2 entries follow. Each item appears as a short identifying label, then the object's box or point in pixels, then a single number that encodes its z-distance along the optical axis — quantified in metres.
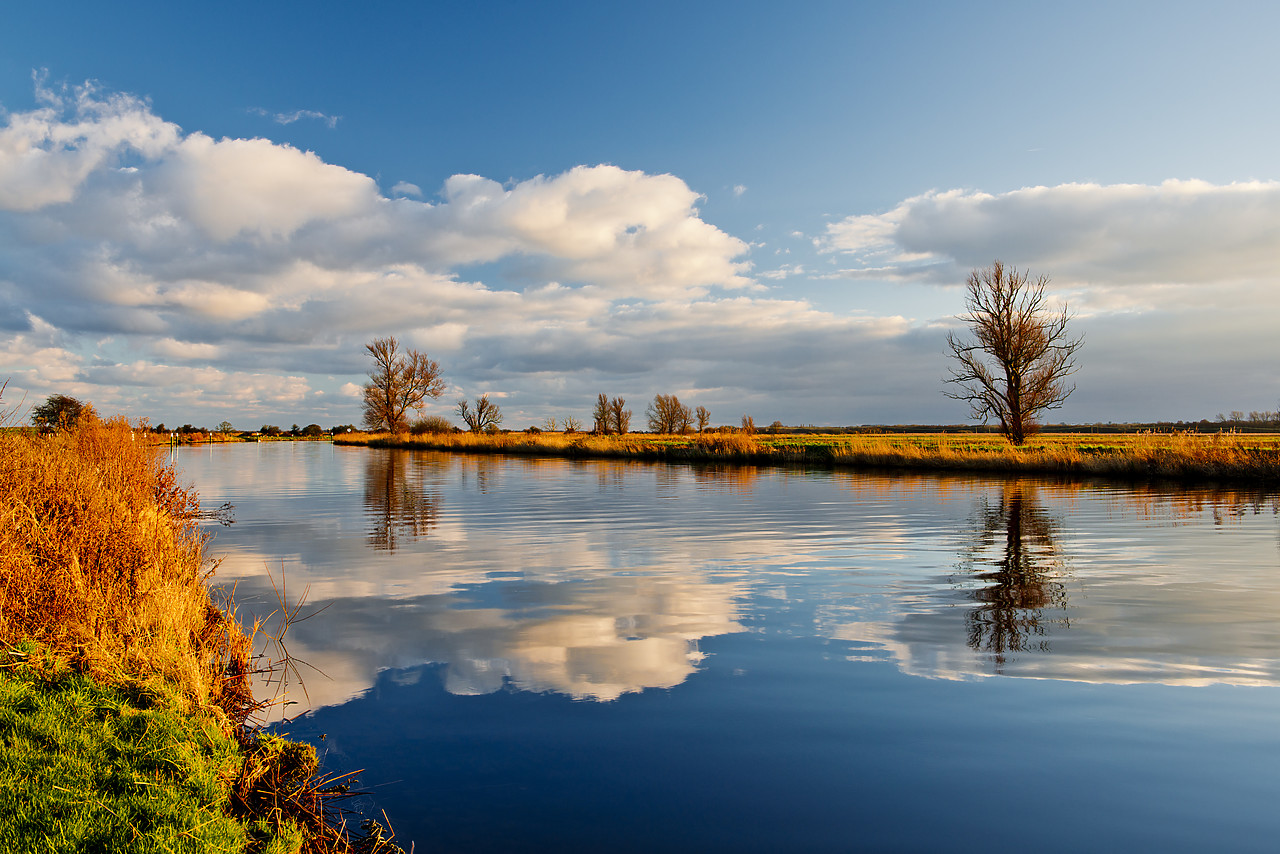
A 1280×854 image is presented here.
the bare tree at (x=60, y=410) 18.49
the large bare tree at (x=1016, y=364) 36.25
